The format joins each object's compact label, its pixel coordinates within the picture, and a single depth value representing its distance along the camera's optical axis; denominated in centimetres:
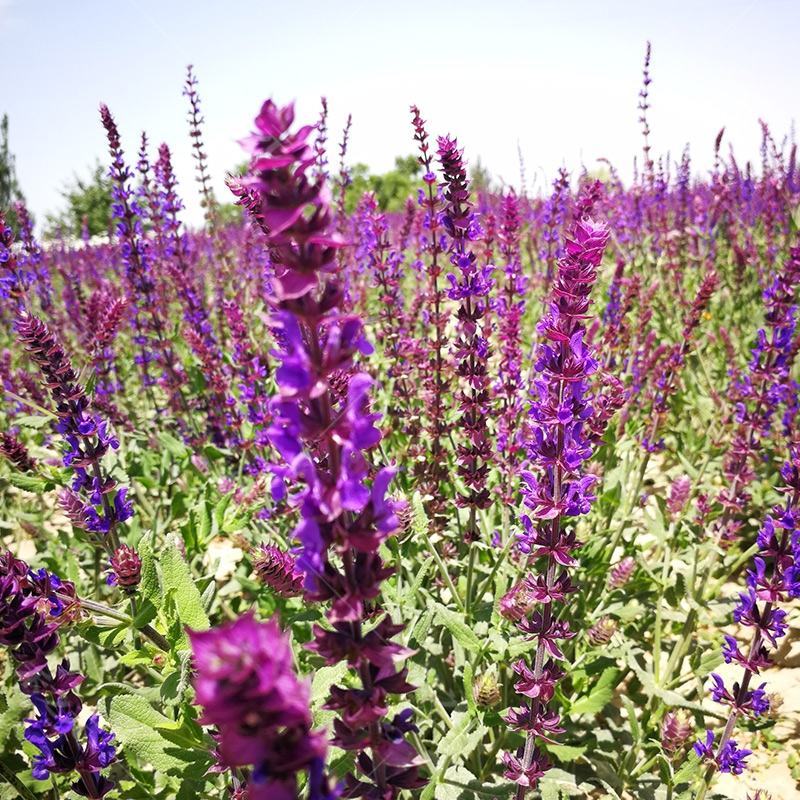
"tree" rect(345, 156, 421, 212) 3530
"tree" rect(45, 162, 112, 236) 3356
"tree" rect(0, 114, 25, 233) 2678
